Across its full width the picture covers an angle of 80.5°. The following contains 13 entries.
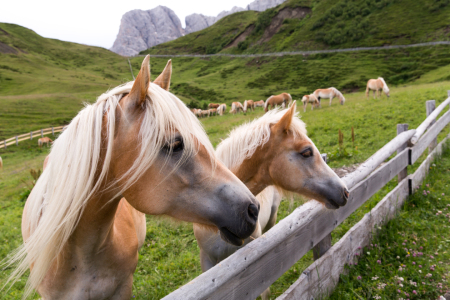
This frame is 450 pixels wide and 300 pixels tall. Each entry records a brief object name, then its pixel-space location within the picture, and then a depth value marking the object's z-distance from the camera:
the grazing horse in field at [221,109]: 34.00
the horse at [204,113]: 34.98
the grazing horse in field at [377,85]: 20.59
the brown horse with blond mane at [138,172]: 1.48
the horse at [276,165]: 2.87
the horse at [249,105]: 30.52
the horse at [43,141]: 23.44
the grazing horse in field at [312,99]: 22.60
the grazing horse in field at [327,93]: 23.17
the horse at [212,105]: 37.19
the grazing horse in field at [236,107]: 31.51
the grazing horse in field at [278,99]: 27.42
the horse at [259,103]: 33.94
